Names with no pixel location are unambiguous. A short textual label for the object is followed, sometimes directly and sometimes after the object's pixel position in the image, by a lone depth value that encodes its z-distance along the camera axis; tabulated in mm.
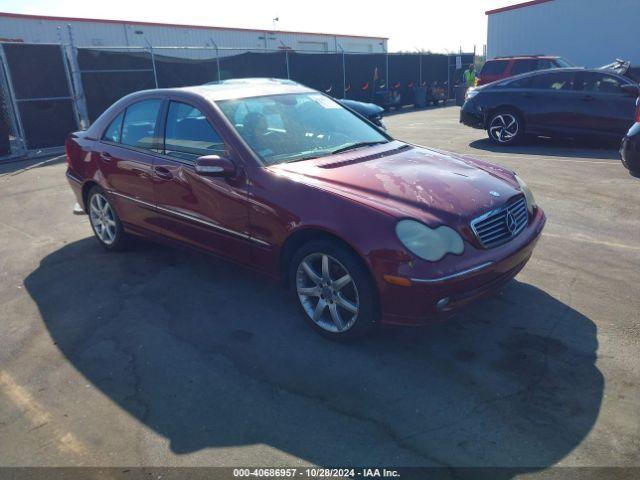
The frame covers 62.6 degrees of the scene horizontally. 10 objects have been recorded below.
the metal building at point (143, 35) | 20609
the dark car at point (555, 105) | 9359
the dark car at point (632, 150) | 6059
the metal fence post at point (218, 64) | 16645
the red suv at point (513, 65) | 15453
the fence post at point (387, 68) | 21859
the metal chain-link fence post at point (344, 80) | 20375
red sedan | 3164
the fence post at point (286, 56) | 18656
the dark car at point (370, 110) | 10977
